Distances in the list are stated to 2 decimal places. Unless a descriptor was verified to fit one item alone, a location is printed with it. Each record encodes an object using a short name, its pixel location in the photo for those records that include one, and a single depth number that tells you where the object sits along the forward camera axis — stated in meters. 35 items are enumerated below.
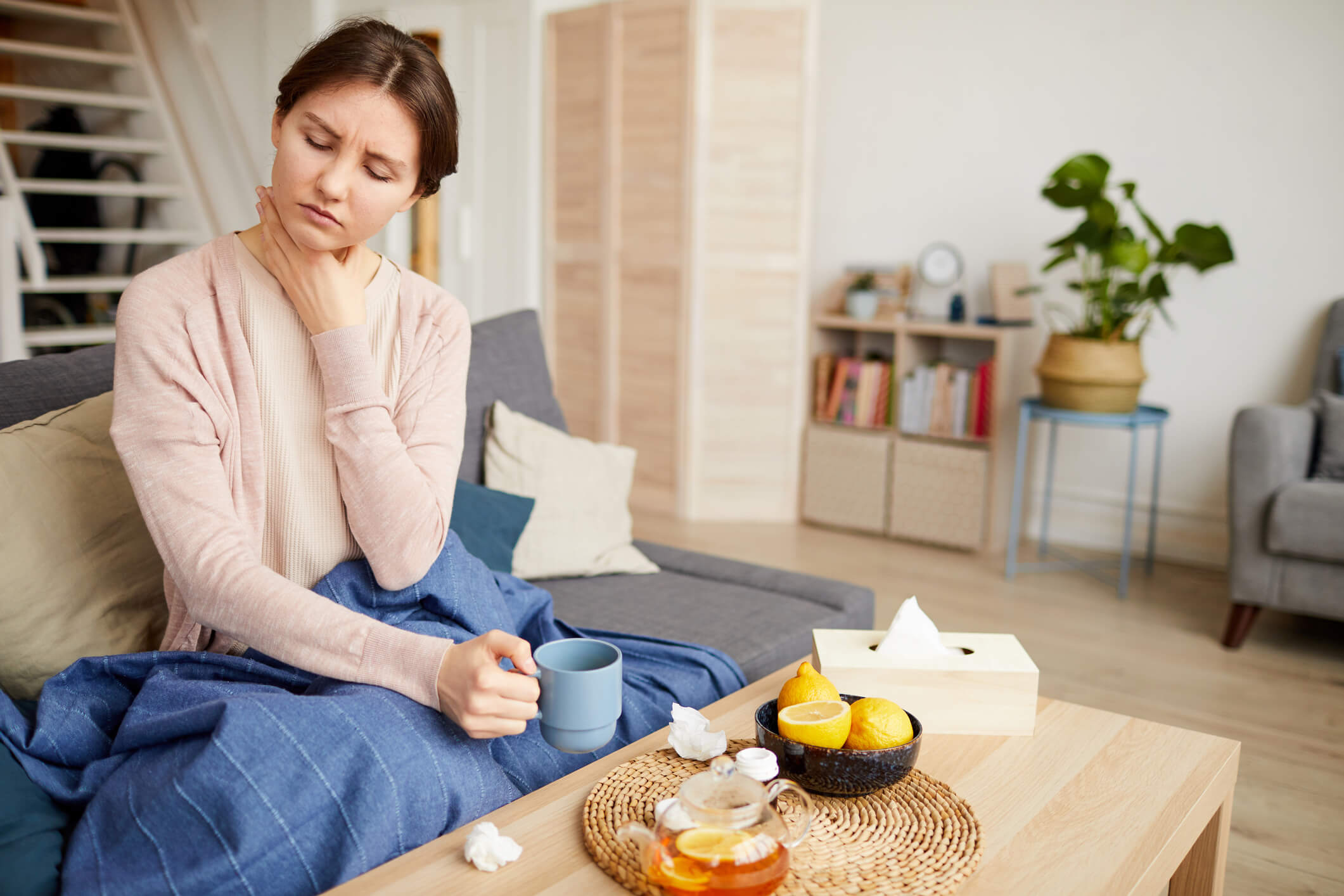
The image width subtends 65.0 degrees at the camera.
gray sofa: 1.52
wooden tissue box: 1.31
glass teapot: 0.89
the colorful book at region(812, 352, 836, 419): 4.23
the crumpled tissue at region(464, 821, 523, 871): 0.97
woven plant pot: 3.28
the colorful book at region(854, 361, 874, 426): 4.14
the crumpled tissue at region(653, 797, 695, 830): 0.92
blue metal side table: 3.32
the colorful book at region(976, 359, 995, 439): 3.85
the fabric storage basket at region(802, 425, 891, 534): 4.05
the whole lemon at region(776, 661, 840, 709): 1.16
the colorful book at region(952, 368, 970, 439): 3.91
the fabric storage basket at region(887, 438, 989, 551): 3.83
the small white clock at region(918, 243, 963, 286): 4.06
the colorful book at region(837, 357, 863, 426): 4.18
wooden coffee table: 0.97
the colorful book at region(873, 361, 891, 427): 4.12
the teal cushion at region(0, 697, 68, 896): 0.98
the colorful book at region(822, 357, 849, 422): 4.20
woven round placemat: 0.96
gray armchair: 2.71
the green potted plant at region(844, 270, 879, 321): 4.10
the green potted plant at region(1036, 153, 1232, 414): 3.18
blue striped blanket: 0.97
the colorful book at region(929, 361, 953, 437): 3.95
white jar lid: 1.09
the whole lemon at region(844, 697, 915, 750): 1.11
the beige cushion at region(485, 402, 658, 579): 2.04
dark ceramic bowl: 1.09
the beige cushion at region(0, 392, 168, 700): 1.25
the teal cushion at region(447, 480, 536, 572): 1.82
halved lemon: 1.11
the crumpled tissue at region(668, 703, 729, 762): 1.19
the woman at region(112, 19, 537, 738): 1.12
